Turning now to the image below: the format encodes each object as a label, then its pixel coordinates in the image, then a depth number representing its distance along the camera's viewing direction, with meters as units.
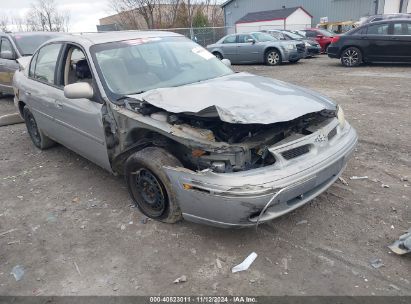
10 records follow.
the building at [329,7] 31.89
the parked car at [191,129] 2.85
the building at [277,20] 30.72
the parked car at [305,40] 16.61
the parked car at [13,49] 8.44
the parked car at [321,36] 18.92
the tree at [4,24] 39.93
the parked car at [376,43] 11.96
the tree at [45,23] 40.35
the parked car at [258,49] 14.87
